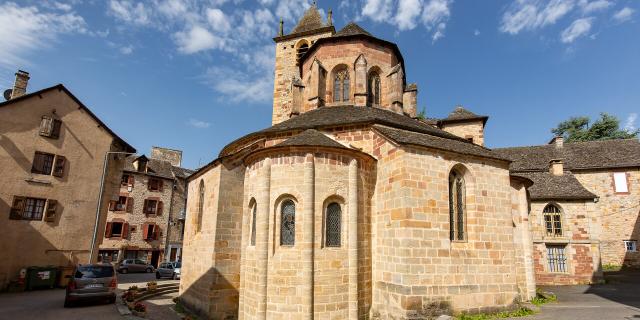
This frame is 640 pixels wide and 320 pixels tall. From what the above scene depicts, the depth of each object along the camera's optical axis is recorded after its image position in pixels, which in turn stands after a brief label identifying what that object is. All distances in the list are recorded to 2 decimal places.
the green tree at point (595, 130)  37.88
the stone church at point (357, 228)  9.10
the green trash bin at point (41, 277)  15.55
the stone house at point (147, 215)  28.98
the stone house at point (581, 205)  19.47
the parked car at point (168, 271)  23.83
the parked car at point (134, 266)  26.75
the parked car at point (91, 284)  11.41
